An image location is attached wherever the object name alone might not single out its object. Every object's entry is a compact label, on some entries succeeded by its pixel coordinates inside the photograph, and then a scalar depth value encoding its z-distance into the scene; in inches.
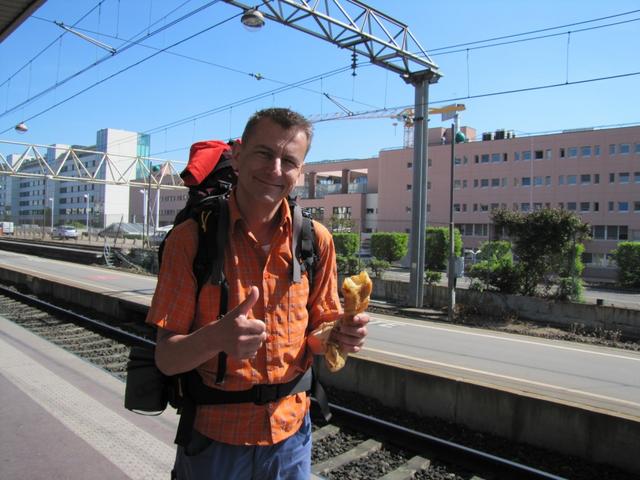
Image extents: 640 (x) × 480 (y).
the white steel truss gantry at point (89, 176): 1555.1
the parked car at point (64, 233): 2564.5
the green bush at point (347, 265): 954.7
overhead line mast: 538.0
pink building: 2041.1
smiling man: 67.9
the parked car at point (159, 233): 1828.2
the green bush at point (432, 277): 810.2
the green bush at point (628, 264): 1042.7
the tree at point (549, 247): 656.4
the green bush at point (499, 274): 676.1
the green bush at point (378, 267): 890.1
